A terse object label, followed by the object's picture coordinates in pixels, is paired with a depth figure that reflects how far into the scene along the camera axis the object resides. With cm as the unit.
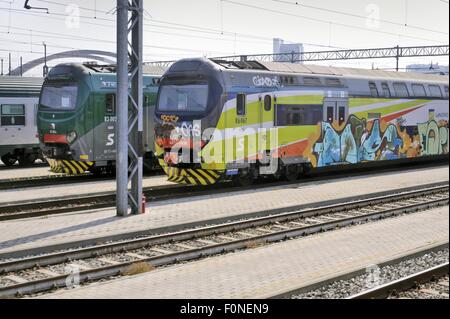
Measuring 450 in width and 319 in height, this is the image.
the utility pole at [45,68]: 4465
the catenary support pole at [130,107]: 1348
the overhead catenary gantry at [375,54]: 4941
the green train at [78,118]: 1944
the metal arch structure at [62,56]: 4544
